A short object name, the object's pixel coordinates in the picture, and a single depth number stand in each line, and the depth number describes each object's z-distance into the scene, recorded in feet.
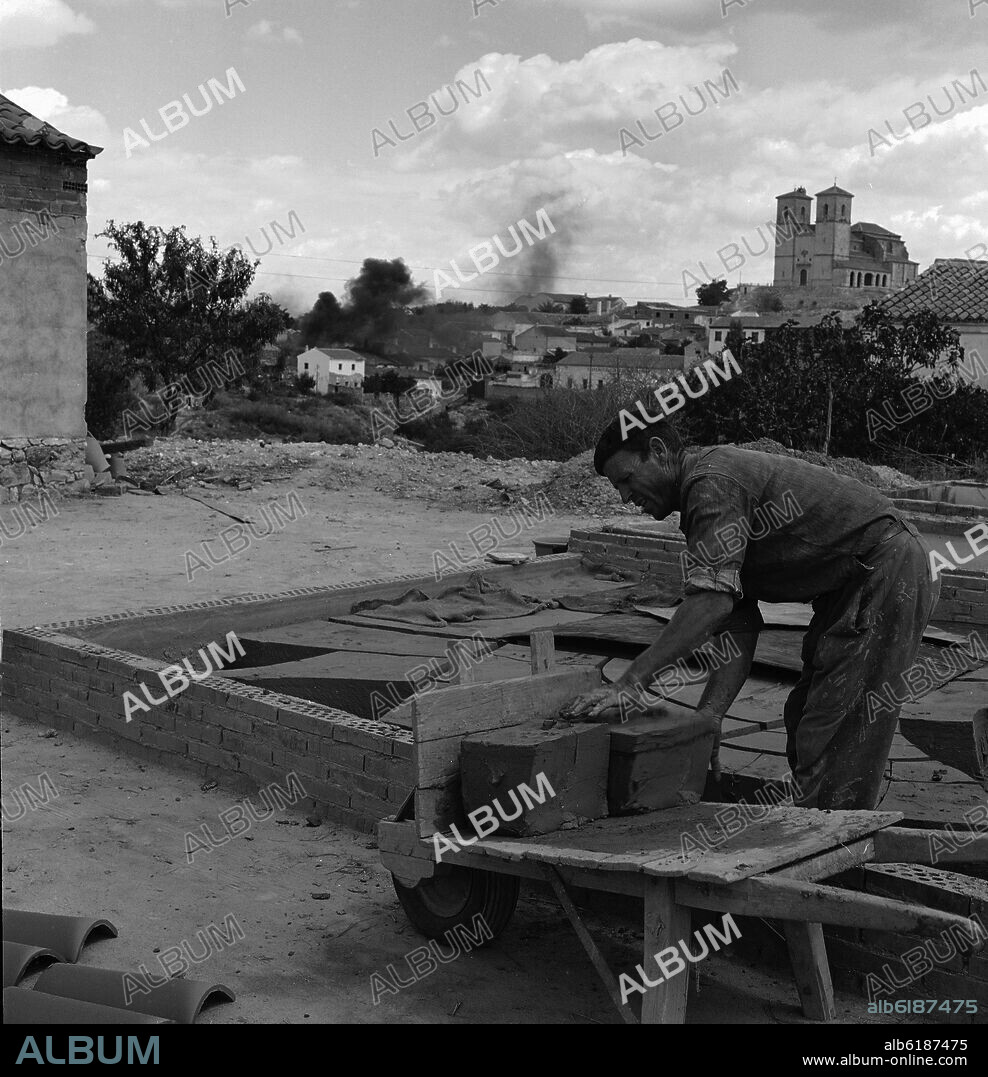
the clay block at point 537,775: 11.12
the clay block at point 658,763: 11.54
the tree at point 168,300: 80.94
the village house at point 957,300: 78.54
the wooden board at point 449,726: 11.29
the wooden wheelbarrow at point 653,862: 9.34
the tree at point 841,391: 59.77
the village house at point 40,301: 44.98
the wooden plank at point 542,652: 13.80
